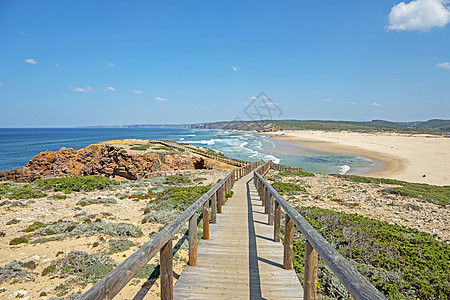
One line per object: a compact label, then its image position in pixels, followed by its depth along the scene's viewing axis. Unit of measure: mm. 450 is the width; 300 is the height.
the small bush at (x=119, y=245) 5846
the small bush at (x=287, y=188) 13585
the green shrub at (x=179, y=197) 9723
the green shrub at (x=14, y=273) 4554
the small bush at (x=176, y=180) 16281
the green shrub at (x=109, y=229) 6884
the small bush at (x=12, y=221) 7905
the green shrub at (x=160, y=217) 8133
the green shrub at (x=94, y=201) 10641
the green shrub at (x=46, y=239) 6427
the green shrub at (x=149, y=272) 4523
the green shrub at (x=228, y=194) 10319
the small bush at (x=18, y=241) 6305
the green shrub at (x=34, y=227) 7348
